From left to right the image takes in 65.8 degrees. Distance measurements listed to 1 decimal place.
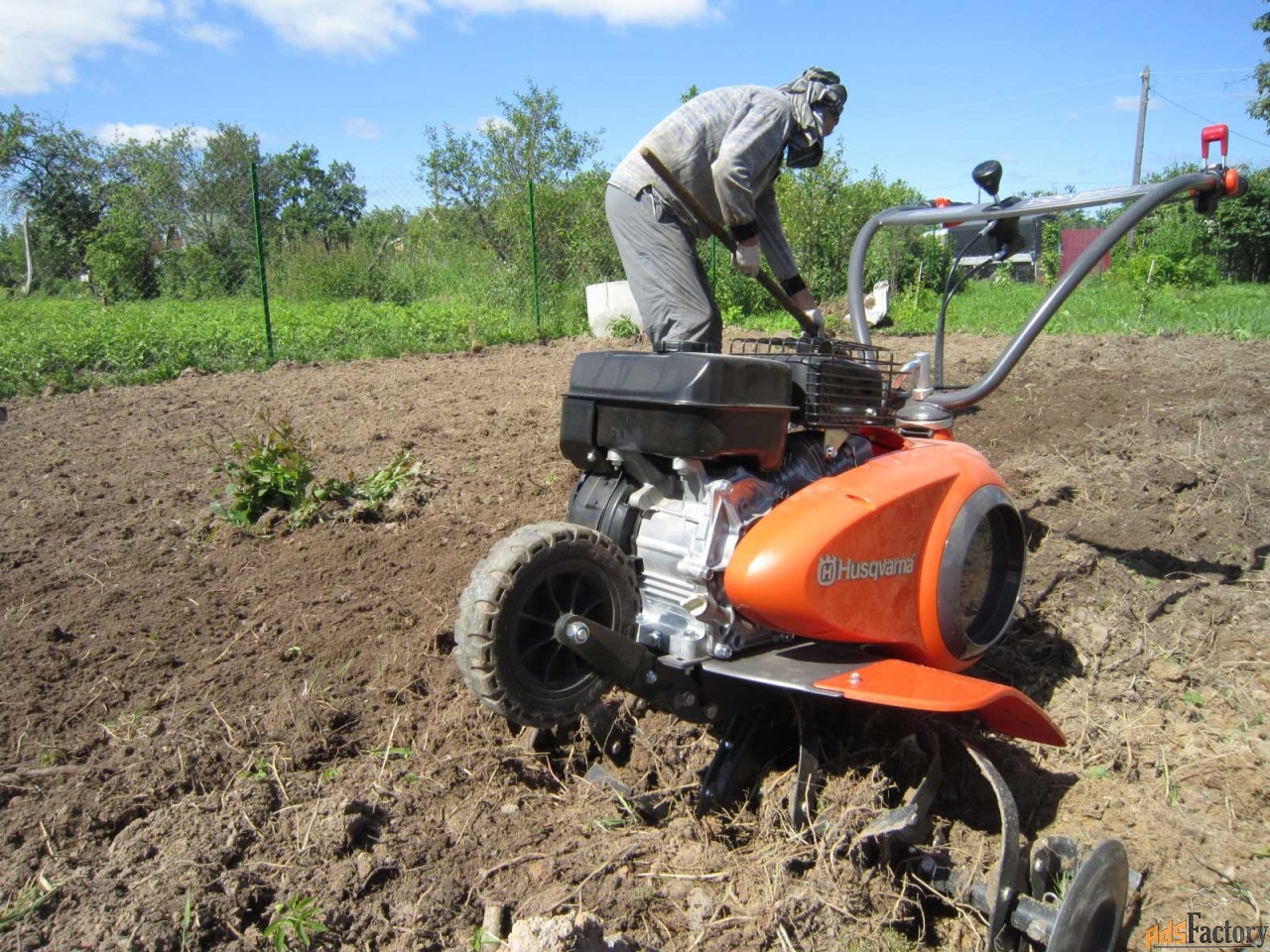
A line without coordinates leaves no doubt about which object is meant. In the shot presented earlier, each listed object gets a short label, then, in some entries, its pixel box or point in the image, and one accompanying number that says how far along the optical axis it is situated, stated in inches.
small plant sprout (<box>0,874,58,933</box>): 87.7
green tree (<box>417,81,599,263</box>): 933.8
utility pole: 1434.5
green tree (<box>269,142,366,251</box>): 2003.0
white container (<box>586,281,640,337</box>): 488.7
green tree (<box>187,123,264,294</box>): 618.8
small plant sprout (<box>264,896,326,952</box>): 87.6
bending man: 133.8
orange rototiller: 98.3
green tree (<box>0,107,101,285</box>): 1231.5
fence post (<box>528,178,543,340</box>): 509.1
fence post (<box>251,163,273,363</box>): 415.5
